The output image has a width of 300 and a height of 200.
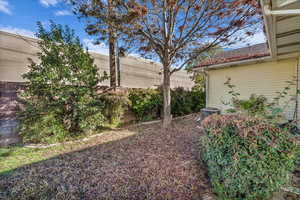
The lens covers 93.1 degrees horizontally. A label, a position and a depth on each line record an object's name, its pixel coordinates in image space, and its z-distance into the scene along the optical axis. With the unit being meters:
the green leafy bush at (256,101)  5.06
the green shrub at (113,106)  5.63
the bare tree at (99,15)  4.44
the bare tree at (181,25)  4.52
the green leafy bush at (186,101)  8.03
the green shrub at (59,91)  4.14
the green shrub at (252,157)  1.79
